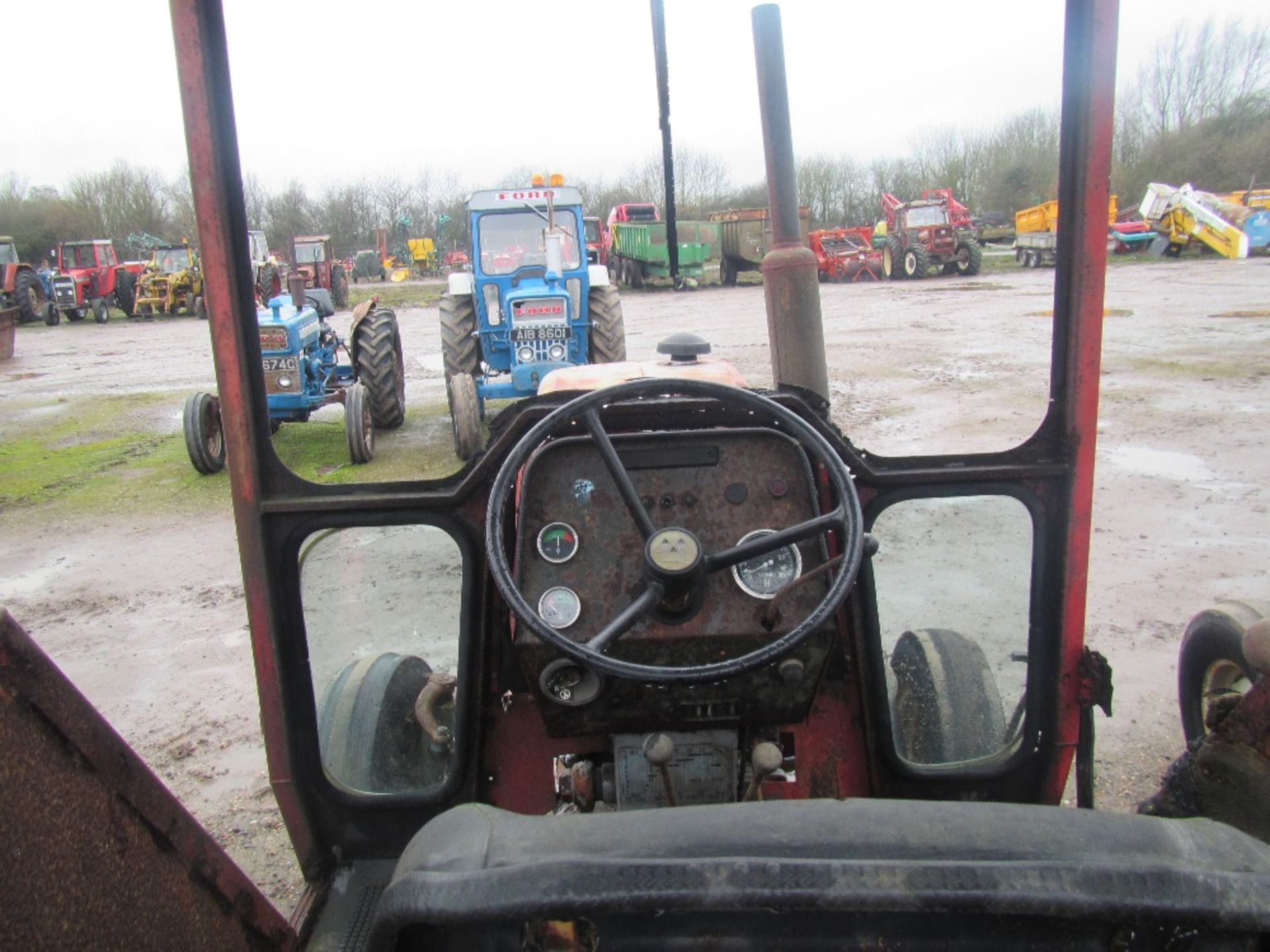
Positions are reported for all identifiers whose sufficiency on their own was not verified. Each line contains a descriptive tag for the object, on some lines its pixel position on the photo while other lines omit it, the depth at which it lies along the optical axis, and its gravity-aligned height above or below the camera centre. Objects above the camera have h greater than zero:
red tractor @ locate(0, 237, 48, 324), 24.72 +0.83
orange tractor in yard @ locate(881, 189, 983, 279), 25.09 +0.63
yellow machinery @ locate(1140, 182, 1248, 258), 24.16 +0.71
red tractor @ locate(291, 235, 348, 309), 19.67 +0.83
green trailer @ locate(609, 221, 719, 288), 25.98 +0.87
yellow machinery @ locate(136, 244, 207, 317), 25.05 +0.65
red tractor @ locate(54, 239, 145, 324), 25.47 +0.85
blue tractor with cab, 9.41 -0.10
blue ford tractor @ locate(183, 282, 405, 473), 8.05 -0.70
